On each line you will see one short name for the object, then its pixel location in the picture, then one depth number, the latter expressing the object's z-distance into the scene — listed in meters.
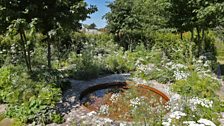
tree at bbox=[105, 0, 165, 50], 6.91
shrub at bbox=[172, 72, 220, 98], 3.49
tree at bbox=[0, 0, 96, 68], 3.80
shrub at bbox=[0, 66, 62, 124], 3.37
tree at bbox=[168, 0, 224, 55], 4.87
